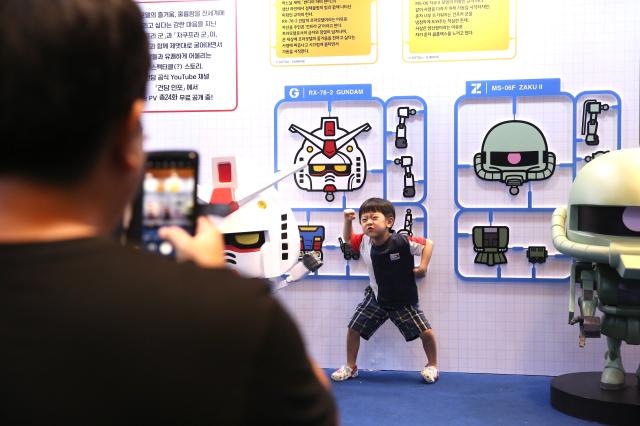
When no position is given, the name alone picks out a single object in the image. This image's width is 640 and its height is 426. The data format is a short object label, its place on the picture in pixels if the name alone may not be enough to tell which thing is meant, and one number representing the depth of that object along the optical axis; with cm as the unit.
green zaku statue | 317
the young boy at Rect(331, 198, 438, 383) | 409
